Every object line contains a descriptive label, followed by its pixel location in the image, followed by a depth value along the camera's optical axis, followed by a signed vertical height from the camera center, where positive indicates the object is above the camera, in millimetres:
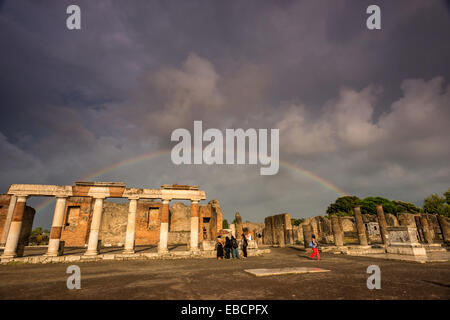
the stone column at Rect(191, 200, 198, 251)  14953 +25
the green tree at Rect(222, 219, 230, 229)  50644 +263
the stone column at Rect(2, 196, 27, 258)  12375 -94
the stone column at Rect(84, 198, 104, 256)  13352 -172
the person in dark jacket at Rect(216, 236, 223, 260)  13184 -1388
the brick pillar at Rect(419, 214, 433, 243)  20781 -421
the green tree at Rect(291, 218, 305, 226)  54938 +882
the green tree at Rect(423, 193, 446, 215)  42469 +3704
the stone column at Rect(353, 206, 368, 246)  18080 -246
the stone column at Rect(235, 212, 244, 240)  20641 +3
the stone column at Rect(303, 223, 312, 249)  19031 -731
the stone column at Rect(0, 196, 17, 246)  16130 -4
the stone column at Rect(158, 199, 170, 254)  14305 -287
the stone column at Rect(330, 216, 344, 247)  17083 -523
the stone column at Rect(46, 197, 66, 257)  12977 -30
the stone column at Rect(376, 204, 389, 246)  19462 +160
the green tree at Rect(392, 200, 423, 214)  48644 +3623
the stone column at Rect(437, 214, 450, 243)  21500 -552
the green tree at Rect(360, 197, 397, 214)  49050 +3987
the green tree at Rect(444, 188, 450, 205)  42612 +5178
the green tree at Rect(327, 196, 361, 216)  51469 +4447
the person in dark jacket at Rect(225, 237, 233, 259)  13411 -1302
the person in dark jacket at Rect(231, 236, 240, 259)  13461 -1320
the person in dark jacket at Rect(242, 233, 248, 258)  14059 -1306
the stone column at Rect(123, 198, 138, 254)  13984 -133
